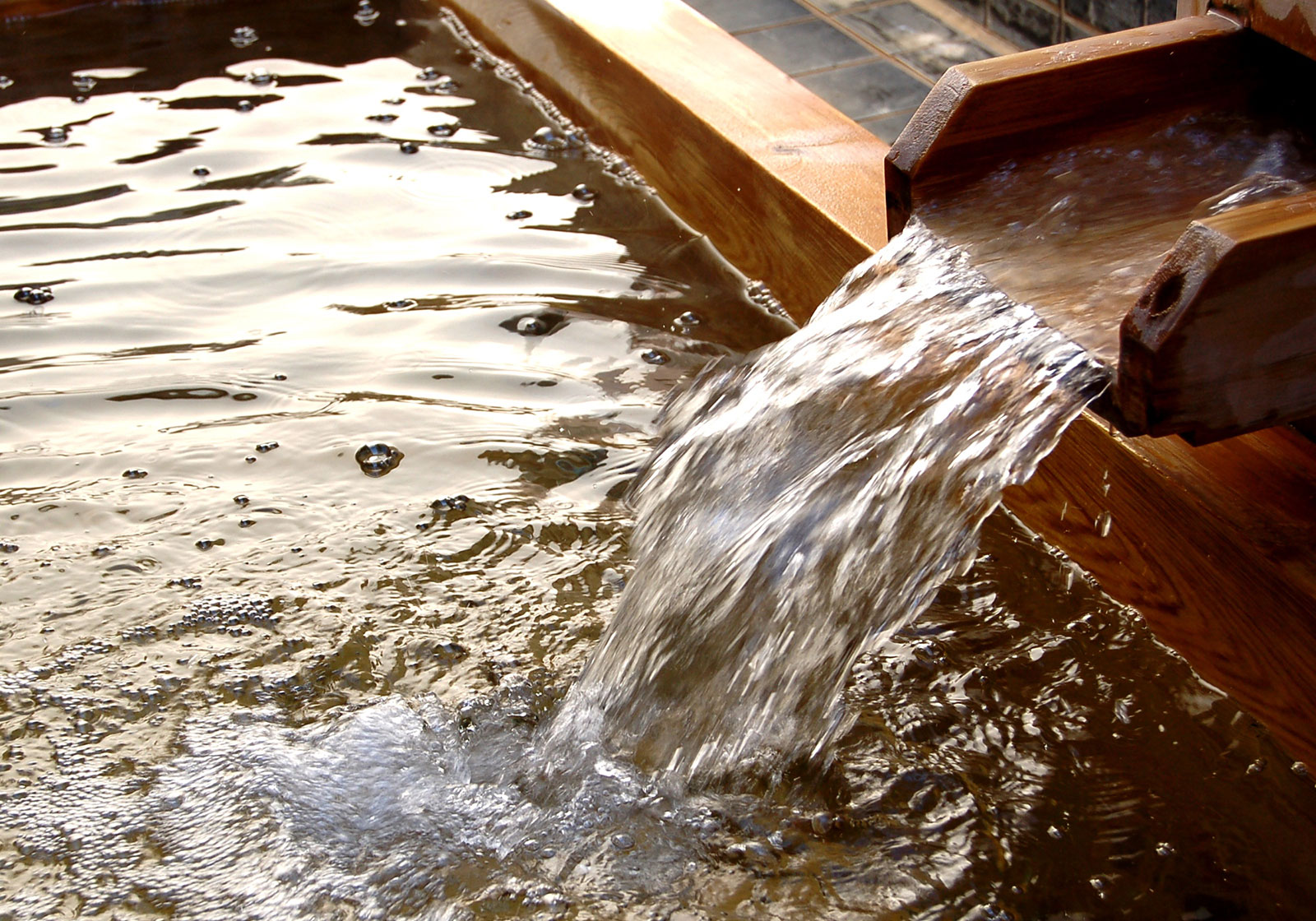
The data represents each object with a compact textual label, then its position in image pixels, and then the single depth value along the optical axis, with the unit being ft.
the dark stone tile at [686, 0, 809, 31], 13.37
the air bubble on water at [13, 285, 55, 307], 8.71
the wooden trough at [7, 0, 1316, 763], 4.20
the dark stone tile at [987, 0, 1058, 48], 11.89
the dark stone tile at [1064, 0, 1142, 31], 10.94
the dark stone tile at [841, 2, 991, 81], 12.30
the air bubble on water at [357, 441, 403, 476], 7.34
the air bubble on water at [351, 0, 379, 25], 12.59
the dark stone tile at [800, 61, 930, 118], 11.51
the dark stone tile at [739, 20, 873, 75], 12.44
